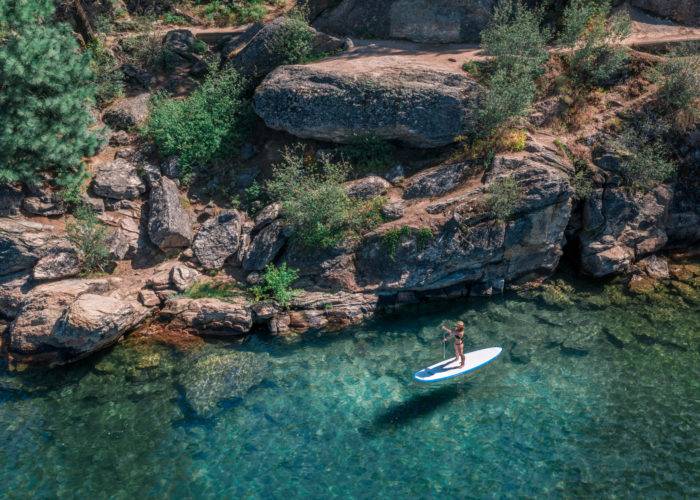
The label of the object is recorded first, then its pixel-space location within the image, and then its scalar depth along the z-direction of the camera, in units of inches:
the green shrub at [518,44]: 833.5
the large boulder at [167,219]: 786.2
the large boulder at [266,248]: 764.6
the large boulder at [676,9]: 959.6
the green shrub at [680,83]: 799.1
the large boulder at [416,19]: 977.5
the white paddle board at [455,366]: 609.6
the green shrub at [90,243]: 752.3
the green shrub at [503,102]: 770.8
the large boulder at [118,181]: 821.9
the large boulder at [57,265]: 723.4
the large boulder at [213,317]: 709.3
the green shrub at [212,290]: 739.4
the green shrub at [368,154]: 823.1
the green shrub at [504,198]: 717.9
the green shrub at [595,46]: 848.3
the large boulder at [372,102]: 787.4
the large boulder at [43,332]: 665.6
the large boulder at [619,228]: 758.5
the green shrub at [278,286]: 725.3
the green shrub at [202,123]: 864.3
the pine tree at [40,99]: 714.2
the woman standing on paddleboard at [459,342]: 621.3
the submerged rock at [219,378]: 621.6
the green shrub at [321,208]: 742.5
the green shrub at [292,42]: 902.4
